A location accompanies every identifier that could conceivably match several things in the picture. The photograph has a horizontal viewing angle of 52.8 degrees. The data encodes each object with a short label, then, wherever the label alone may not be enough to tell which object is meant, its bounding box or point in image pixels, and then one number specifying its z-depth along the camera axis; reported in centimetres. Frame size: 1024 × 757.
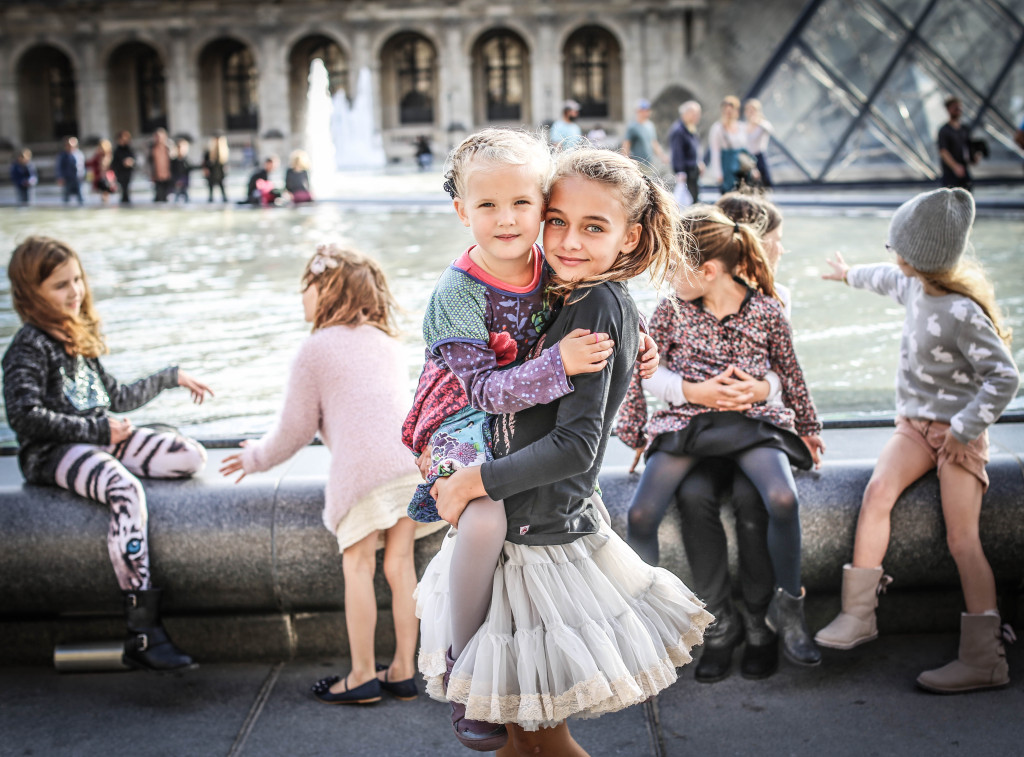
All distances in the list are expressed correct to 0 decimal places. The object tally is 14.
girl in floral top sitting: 263
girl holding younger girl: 178
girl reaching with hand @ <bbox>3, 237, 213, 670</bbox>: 276
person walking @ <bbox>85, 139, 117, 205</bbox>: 2022
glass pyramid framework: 1463
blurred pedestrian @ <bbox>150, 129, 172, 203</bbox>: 1912
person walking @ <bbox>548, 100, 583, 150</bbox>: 1415
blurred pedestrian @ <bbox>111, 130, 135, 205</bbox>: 1950
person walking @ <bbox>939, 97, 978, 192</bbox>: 1347
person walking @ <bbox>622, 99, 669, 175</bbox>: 1440
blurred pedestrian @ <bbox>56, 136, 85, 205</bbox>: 2067
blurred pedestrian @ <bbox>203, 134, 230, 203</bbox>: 1894
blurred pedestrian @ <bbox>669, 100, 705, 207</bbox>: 1254
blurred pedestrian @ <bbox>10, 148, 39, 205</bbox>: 2067
